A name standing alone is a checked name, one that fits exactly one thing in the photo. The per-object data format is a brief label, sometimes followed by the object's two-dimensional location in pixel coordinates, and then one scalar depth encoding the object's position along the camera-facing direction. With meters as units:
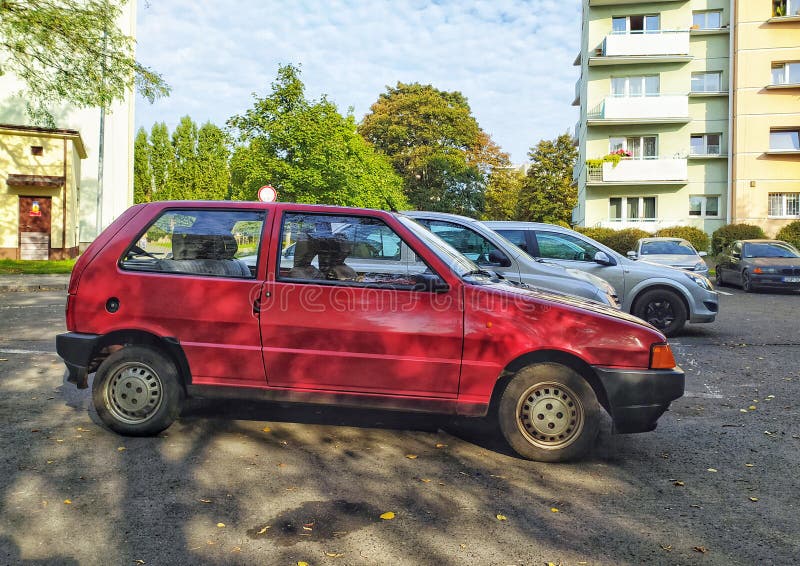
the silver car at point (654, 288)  10.09
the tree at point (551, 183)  61.94
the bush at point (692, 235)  32.09
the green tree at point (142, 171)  67.50
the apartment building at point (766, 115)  34.41
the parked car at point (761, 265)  19.23
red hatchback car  4.63
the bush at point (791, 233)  29.03
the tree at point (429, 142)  56.62
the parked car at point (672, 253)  17.36
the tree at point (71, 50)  20.20
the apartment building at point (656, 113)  35.91
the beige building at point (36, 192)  28.58
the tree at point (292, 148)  30.30
